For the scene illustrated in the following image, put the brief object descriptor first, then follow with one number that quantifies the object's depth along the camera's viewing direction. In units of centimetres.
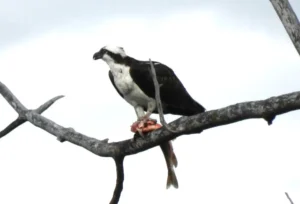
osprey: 1869
